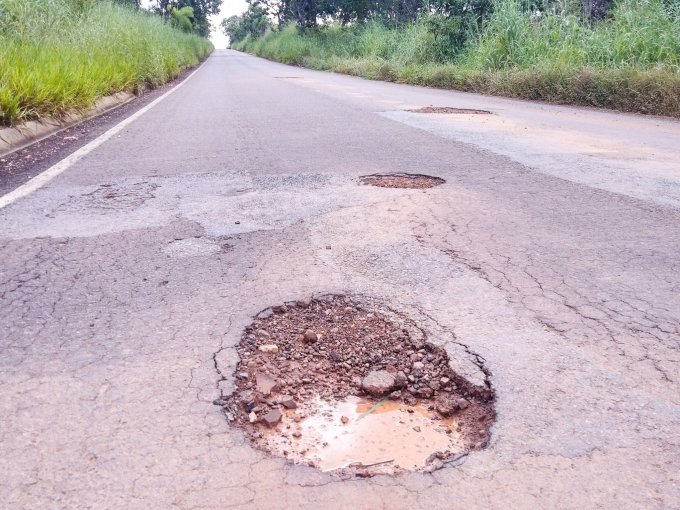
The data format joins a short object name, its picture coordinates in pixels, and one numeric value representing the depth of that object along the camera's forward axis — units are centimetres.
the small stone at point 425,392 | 203
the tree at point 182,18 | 3628
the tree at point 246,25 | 6679
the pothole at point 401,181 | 453
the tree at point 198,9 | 3762
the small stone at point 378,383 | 204
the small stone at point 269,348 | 227
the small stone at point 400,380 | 208
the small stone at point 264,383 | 202
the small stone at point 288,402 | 196
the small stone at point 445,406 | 194
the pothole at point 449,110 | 931
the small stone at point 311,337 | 235
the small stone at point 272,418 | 185
